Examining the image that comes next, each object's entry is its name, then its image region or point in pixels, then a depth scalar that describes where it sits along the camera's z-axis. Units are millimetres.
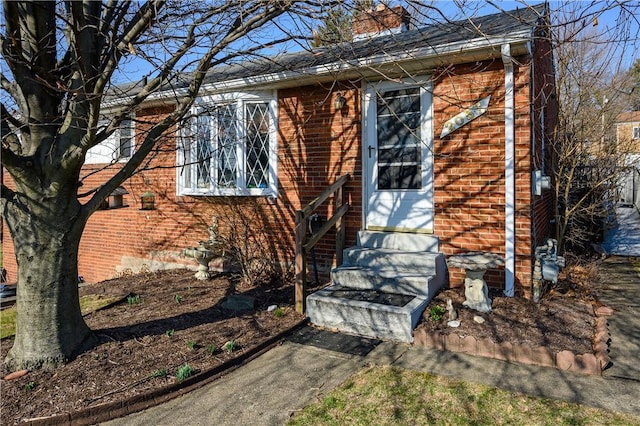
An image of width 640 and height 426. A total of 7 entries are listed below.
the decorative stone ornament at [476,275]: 4871
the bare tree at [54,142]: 3873
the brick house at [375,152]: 5445
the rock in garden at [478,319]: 4727
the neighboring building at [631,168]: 8797
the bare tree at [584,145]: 7734
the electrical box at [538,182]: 5648
